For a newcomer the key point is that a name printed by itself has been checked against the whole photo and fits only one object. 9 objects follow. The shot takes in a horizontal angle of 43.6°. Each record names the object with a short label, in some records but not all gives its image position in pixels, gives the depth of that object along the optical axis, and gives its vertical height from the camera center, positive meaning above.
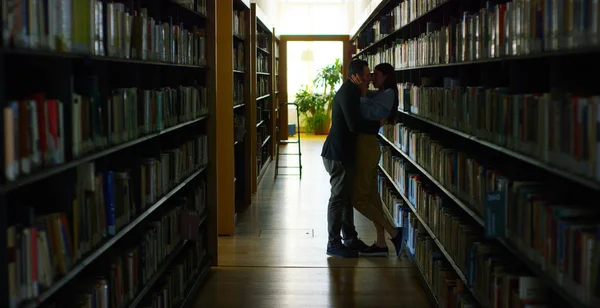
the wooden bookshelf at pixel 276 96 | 13.83 +0.19
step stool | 10.82 -0.93
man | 5.81 -0.32
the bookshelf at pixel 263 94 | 8.98 +0.17
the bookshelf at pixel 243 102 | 8.09 +0.04
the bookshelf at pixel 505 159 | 2.34 -0.28
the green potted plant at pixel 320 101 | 17.55 +0.08
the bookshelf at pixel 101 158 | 2.23 -0.20
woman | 5.94 -0.47
